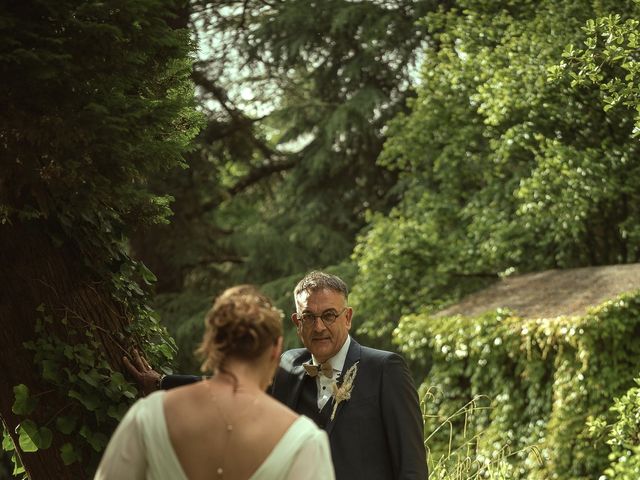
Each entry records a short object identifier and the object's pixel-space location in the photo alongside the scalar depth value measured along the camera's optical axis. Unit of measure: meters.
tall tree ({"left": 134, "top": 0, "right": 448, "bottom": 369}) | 16.67
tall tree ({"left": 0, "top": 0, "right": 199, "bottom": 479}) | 3.97
